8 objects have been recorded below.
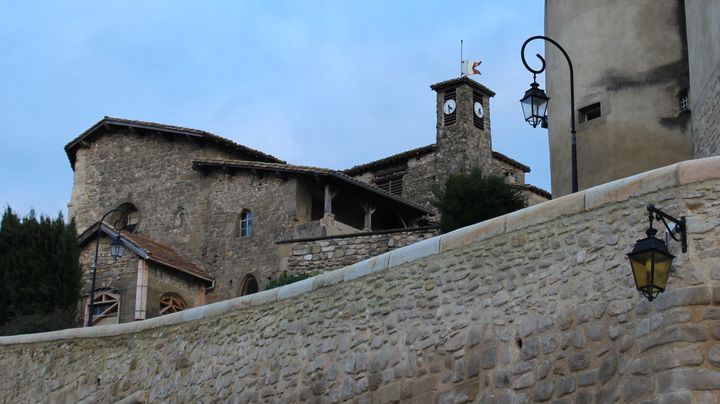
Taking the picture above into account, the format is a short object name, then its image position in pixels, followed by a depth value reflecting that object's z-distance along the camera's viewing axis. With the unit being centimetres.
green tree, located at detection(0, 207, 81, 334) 2761
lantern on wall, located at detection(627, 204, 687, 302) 950
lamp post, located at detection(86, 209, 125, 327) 2537
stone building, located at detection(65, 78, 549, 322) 2969
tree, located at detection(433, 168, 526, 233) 2466
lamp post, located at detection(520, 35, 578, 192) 1631
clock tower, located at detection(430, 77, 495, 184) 4094
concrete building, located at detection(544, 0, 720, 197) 1989
